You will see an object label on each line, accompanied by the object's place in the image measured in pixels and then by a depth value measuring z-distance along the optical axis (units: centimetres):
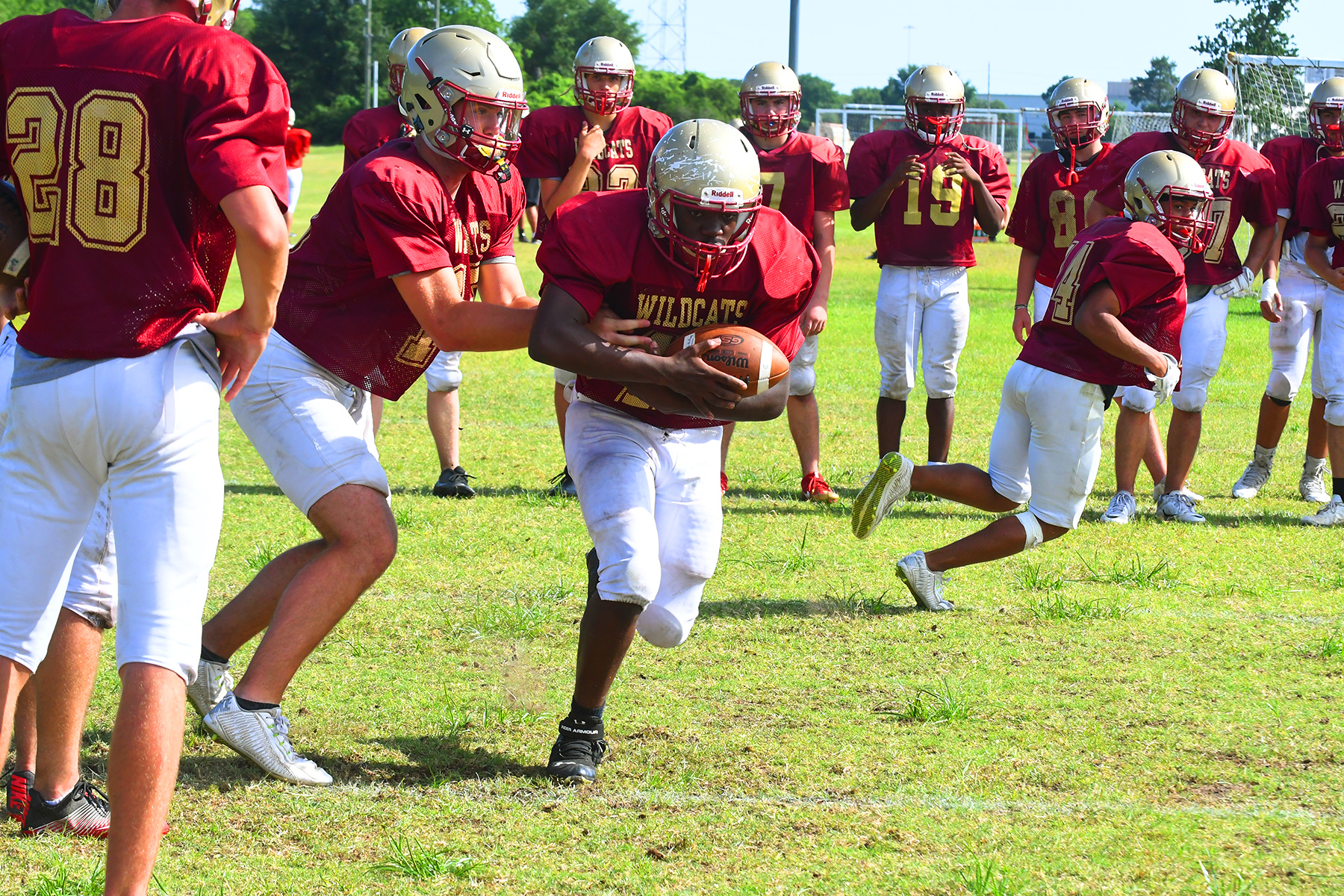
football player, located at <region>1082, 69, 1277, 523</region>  1469
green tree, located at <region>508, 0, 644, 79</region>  17437
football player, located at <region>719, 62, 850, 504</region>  1537
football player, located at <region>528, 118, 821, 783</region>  755
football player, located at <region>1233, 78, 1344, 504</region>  1573
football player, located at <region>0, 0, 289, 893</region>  559
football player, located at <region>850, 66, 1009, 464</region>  1598
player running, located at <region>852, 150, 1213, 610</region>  1106
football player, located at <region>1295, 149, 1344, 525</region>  1495
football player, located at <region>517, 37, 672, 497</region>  1481
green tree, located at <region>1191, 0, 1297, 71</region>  6272
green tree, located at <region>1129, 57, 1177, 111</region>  18055
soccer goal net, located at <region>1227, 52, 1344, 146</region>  4206
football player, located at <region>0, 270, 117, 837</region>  668
